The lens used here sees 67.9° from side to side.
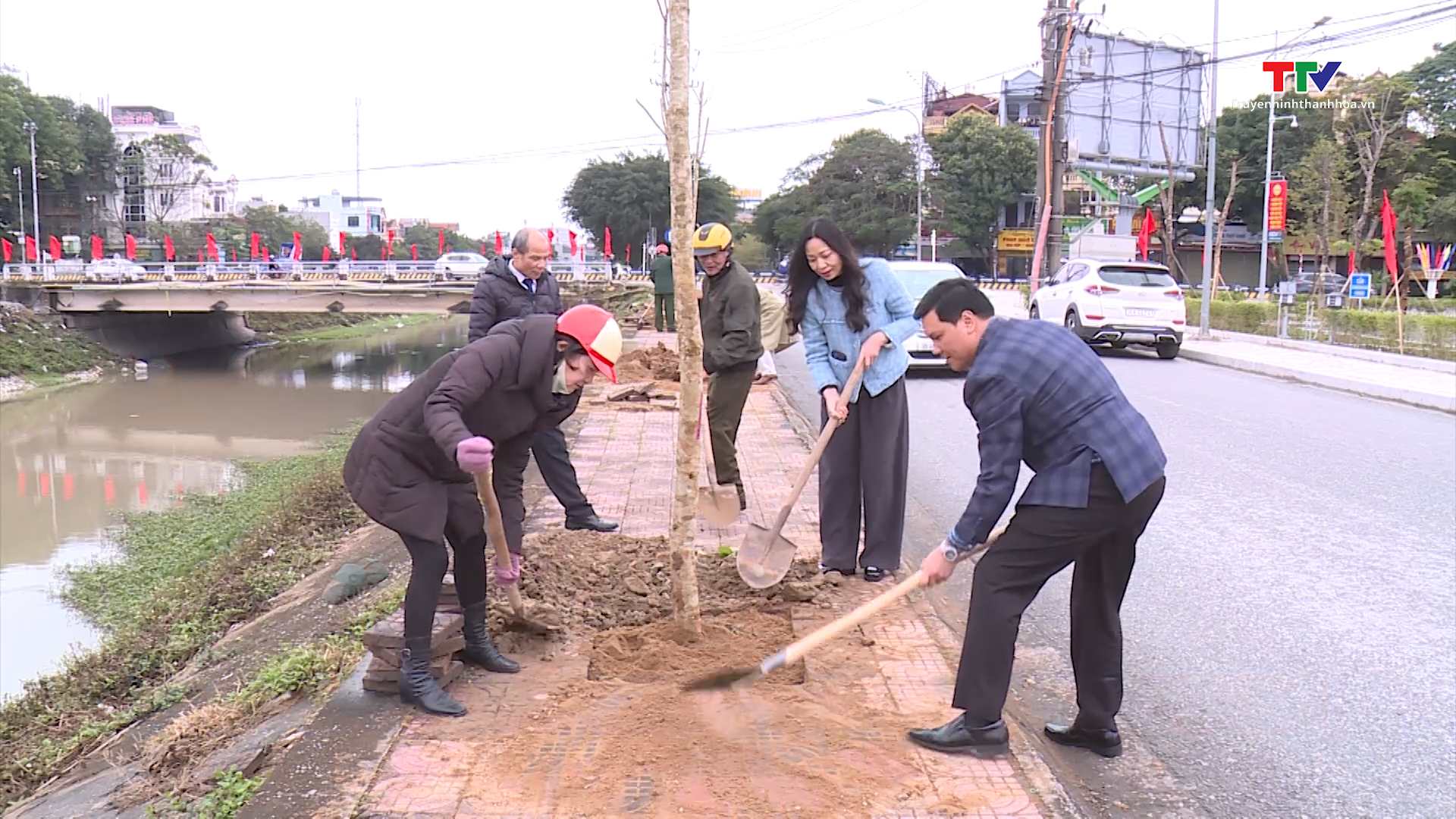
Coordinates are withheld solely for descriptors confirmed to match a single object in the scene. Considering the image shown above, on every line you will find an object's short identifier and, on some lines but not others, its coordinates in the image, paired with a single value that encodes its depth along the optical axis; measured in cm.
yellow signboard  5075
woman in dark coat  341
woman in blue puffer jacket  509
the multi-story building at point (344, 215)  8994
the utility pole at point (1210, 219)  2091
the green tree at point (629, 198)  5075
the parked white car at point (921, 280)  1439
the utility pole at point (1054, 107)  1830
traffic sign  1928
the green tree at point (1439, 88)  3975
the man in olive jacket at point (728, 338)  618
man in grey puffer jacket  616
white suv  1681
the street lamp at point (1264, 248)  2658
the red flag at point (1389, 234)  1823
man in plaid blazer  314
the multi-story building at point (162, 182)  5844
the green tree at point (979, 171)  4947
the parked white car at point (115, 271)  3291
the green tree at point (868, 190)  5178
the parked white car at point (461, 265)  3303
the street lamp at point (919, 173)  4084
